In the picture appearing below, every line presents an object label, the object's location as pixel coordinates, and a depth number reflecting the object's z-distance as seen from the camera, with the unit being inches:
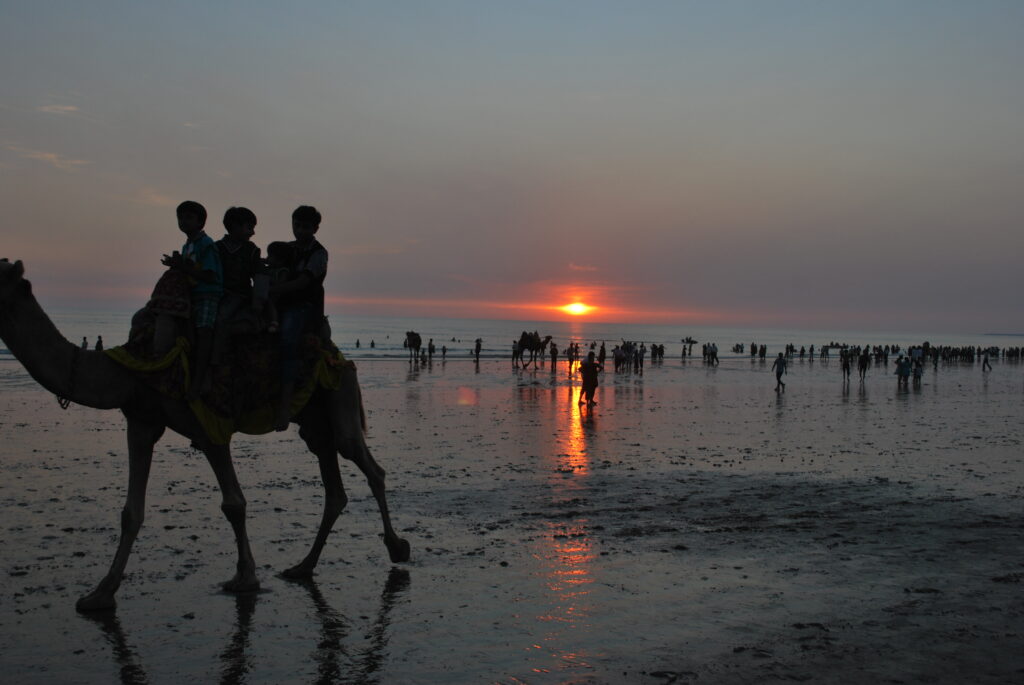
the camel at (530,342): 2573.8
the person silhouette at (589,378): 1065.8
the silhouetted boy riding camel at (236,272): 273.1
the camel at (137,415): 249.3
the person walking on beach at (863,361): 1878.7
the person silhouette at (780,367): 1524.4
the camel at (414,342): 2623.0
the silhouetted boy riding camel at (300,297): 283.9
